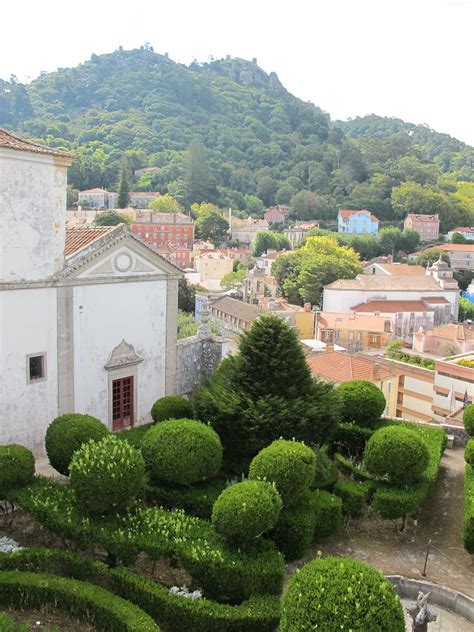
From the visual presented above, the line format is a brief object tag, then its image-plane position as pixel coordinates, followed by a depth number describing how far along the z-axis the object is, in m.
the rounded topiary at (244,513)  11.31
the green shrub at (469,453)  17.48
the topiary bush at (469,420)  19.80
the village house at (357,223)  134.62
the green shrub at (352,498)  15.55
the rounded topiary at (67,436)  14.34
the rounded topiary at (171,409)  18.09
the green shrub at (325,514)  14.30
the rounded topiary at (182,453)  14.02
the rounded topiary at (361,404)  20.14
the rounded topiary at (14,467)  13.17
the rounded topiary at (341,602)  8.31
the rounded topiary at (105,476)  11.95
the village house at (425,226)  129.12
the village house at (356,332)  61.53
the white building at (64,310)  16.00
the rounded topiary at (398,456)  15.59
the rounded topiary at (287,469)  13.22
